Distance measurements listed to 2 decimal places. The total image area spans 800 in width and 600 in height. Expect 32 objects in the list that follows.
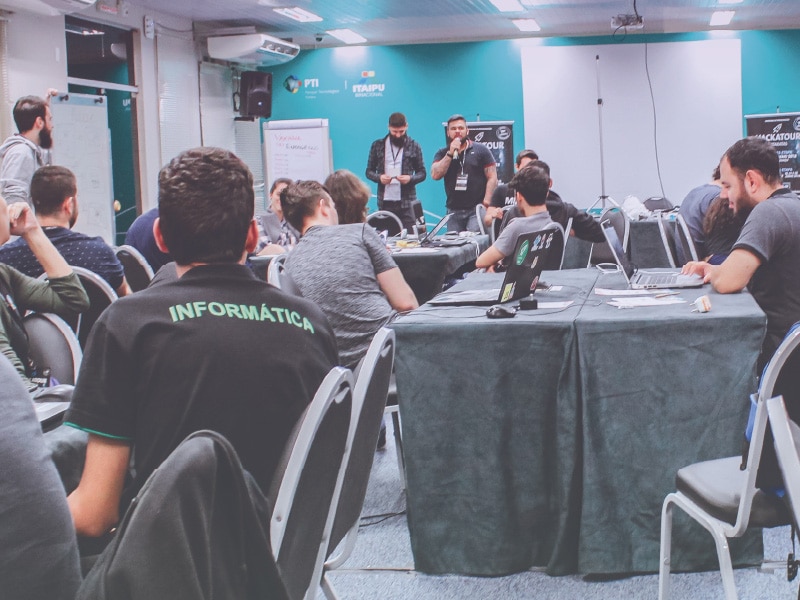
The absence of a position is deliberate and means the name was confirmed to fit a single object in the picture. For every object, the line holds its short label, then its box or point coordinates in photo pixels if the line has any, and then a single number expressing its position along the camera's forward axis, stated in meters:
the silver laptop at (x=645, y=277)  3.25
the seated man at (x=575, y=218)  5.82
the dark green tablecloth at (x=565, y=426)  2.52
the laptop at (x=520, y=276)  2.99
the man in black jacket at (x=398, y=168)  8.42
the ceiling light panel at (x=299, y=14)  10.65
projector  11.34
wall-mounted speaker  12.07
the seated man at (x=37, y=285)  2.72
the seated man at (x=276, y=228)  6.54
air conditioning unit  11.45
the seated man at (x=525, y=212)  4.45
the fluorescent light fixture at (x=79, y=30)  9.53
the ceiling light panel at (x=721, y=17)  11.82
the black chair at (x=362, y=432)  1.60
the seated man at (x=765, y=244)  2.92
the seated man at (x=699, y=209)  5.46
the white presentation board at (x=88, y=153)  8.76
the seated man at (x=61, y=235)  3.41
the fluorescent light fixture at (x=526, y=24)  11.95
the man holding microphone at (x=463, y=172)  8.21
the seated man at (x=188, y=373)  1.40
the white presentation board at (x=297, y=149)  12.24
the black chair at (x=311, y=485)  1.29
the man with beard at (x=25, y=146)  5.67
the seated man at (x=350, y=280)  3.41
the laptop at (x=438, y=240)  6.14
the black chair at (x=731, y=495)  1.74
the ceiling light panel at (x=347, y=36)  12.23
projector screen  12.04
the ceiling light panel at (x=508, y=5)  10.62
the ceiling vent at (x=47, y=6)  7.91
